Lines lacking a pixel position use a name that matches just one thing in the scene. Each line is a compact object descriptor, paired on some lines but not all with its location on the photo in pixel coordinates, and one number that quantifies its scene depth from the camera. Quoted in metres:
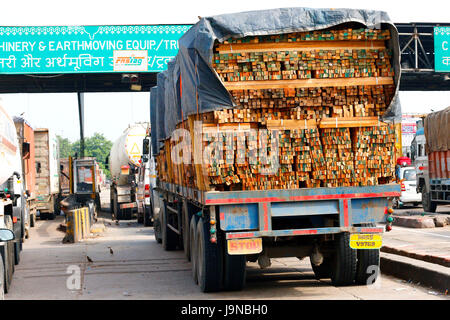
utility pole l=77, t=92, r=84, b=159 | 36.66
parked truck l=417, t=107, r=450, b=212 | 22.84
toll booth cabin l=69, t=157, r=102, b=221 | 32.16
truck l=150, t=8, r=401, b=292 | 8.68
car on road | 29.97
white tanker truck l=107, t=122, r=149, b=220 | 29.22
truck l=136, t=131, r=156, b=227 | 21.53
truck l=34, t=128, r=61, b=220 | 28.08
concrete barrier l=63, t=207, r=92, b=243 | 18.95
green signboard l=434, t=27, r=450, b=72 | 29.78
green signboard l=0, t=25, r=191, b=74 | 28.11
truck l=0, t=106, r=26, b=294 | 9.84
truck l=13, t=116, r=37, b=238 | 20.13
